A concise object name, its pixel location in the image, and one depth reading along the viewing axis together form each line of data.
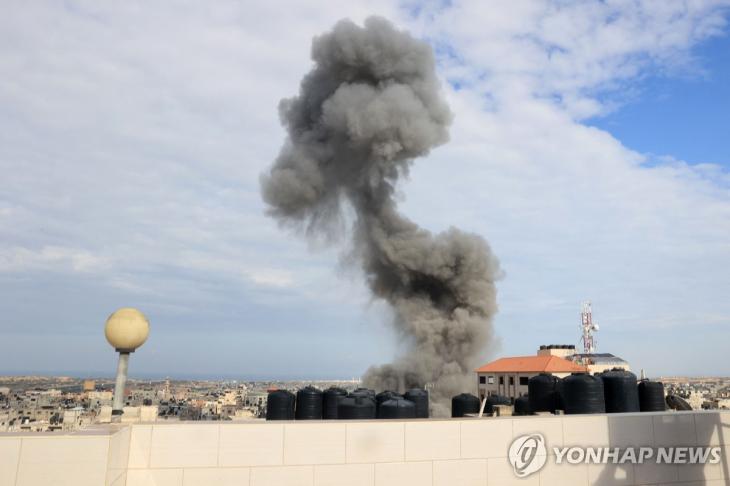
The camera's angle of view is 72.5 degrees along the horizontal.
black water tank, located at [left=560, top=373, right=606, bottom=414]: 9.59
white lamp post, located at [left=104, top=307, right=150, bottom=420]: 6.30
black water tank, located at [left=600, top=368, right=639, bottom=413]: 10.20
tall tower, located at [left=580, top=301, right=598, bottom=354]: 51.09
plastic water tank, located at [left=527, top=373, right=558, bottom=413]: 10.76
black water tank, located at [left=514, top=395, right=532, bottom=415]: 11.60
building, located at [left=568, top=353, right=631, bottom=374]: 46.72
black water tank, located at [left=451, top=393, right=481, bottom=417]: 11.71
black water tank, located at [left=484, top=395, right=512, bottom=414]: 13.13
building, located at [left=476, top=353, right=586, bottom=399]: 40.19
